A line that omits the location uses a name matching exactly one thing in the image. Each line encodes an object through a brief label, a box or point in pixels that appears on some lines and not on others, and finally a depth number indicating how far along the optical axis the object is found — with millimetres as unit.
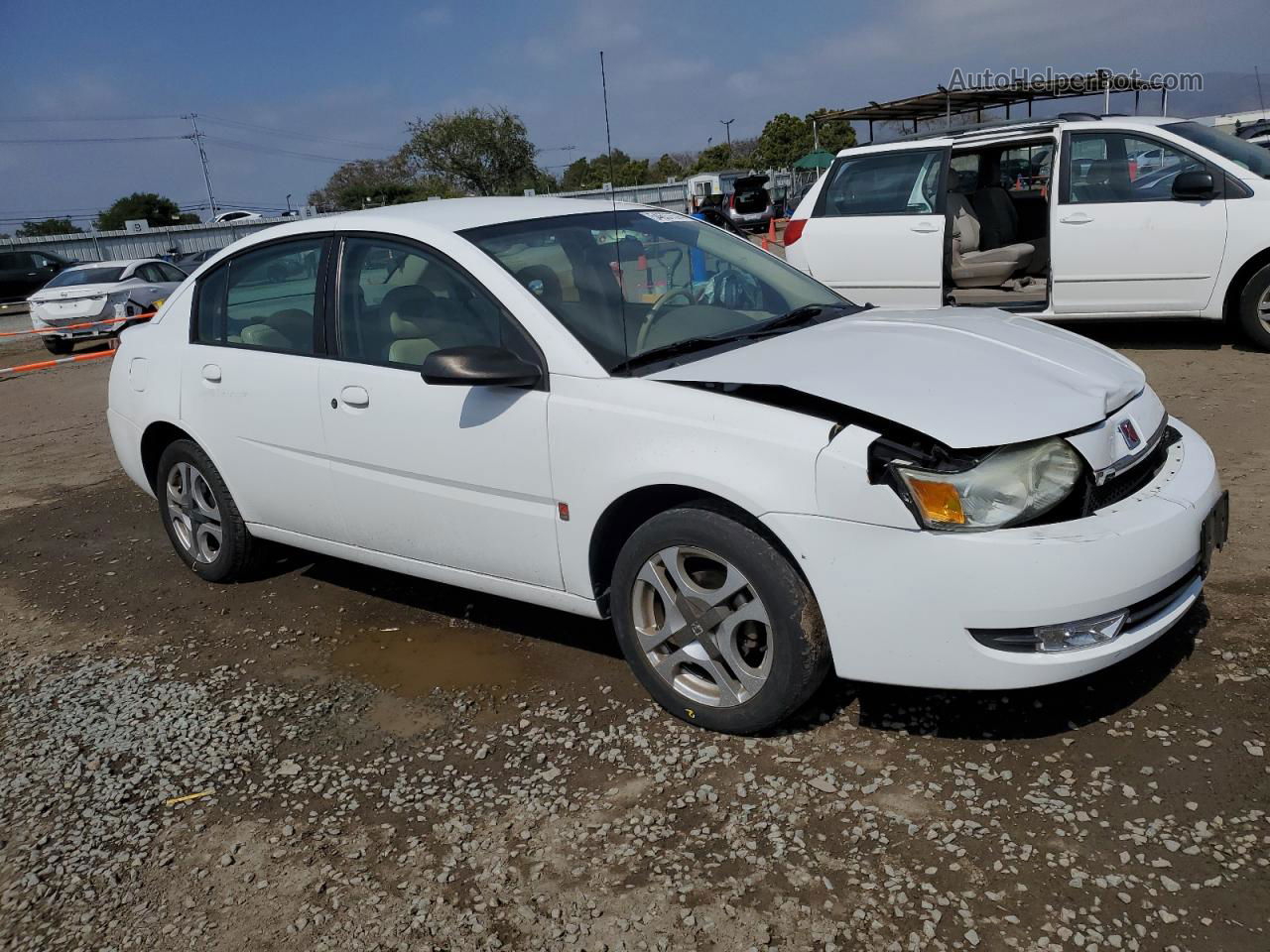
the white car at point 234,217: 44750
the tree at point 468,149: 50812
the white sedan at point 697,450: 2719
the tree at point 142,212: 65625
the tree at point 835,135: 58400
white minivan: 7426
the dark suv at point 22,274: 26047
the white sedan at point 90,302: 16438
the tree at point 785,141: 60750
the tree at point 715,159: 65931
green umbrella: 30748
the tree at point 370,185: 48656
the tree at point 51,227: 59812
